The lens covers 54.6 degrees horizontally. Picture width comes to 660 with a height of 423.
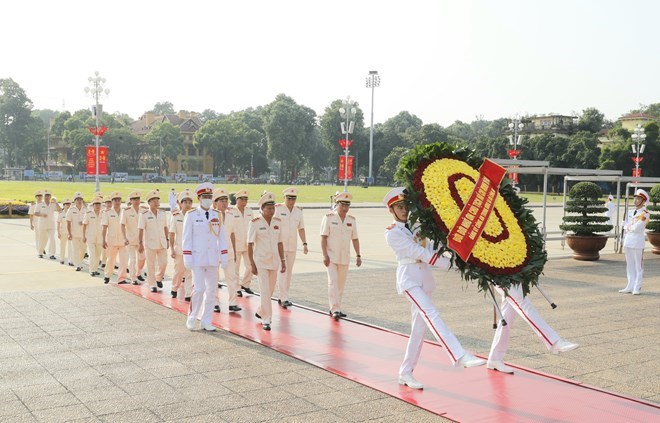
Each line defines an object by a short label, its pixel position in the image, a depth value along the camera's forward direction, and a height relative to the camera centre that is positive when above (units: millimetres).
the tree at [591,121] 80188 +6859
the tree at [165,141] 92812 +3556
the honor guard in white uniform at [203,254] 8523 -1177
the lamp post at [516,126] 43706 +3441
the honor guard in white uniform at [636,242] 12000 -1251
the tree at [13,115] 99938 +7201
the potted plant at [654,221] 19188 -1353
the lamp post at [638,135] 49125 +3282
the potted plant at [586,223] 17047 -1304
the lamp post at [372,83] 71125 +9720
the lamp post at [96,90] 33906 +3877
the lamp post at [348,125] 35691 +2922
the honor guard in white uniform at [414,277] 5809 -991
